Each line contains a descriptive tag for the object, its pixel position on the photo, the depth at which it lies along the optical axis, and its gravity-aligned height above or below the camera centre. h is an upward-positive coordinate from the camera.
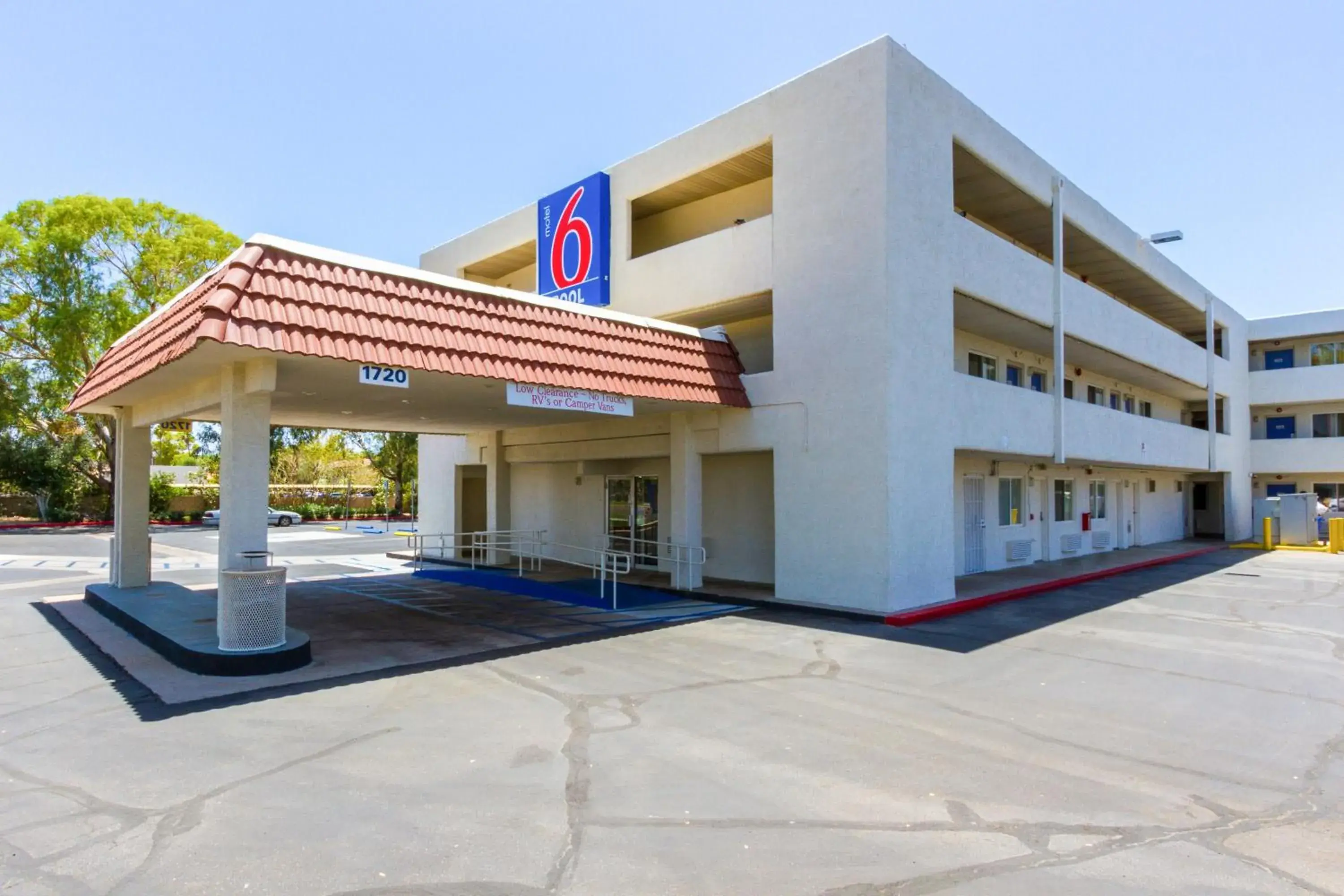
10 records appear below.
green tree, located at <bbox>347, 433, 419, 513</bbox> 50.41 +1.31
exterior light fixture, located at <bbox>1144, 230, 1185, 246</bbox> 19.73 +6.50
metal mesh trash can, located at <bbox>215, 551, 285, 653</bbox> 8.22 -1.47
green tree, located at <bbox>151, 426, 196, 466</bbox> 47.44 +1.96
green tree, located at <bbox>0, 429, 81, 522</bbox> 37.66 +0.19
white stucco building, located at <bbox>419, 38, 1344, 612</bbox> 12.07 +2.63
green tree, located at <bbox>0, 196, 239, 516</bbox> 33.47 +9.00
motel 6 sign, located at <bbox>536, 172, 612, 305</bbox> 17.00 +5.60
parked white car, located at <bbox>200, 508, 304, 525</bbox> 40.81 -2.34
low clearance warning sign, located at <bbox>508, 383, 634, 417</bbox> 10.20 +1.13
